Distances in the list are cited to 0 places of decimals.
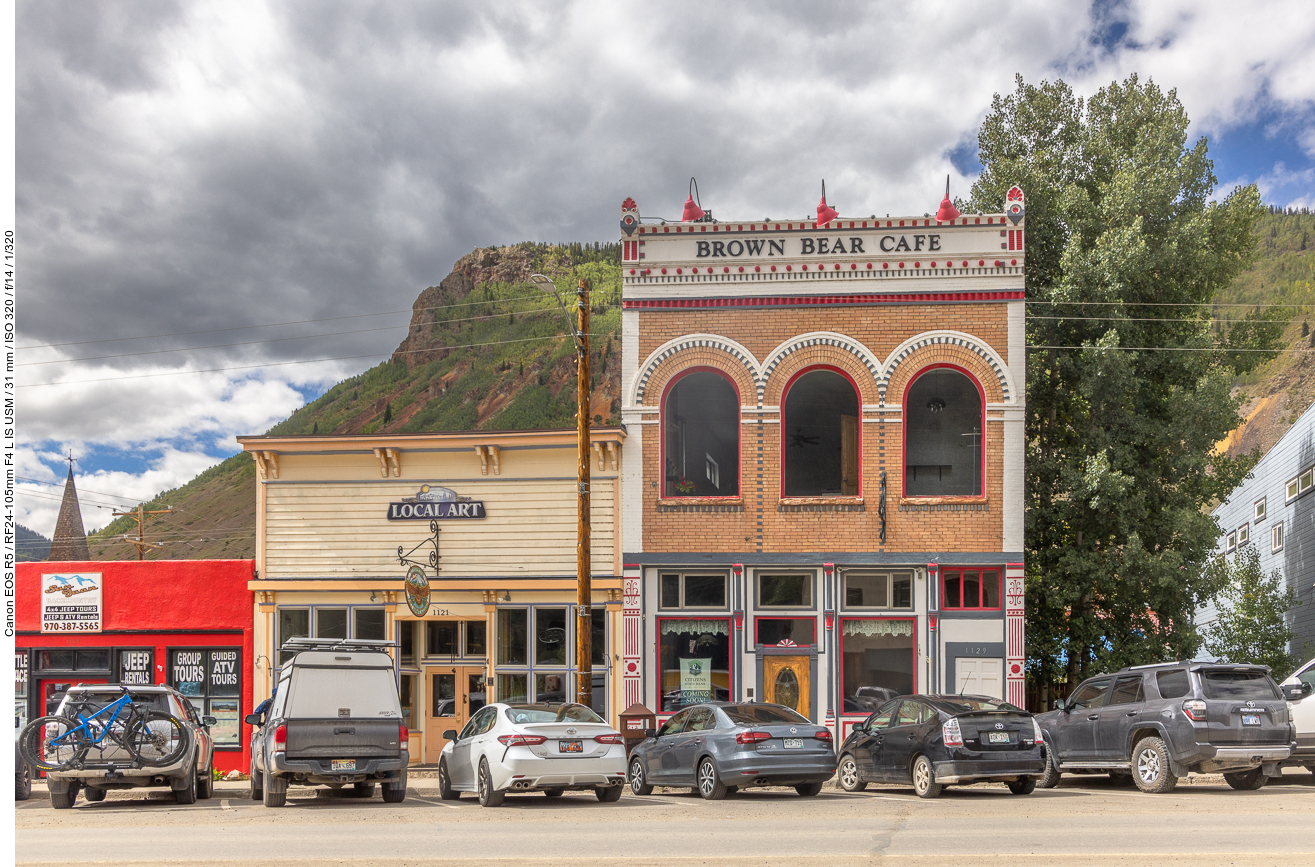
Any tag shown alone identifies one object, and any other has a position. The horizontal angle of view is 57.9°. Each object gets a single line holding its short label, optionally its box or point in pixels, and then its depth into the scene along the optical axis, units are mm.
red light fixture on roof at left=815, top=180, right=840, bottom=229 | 23625
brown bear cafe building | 23094
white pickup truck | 15219
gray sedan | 15594
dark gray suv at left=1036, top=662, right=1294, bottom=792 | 15148
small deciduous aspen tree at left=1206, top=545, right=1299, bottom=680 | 30094
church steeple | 97500
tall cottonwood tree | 24219
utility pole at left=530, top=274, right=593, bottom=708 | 20109
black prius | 15211
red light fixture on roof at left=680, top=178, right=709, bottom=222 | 24531
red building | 24953
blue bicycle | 15664
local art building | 24125
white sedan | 15031
